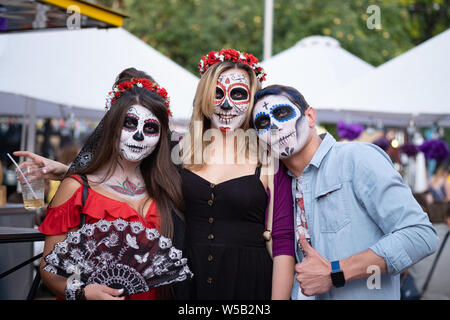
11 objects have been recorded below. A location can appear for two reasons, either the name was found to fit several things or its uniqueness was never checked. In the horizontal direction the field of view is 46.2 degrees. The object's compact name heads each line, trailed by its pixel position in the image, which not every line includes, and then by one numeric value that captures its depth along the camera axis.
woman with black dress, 2.87
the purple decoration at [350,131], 7.46
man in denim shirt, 2.31
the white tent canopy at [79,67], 6.22
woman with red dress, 2.72
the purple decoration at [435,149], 8.35
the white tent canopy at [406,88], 6.04
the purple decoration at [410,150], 8.63
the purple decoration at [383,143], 5.89
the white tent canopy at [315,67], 7.98
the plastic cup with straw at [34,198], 3.38
